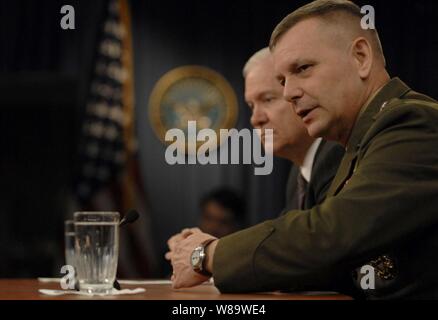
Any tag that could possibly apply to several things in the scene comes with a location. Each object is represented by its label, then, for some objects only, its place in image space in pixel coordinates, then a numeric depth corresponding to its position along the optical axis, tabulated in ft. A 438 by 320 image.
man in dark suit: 10.06
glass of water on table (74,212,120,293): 8.10
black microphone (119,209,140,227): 8.19
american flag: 16.95
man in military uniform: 7.34
